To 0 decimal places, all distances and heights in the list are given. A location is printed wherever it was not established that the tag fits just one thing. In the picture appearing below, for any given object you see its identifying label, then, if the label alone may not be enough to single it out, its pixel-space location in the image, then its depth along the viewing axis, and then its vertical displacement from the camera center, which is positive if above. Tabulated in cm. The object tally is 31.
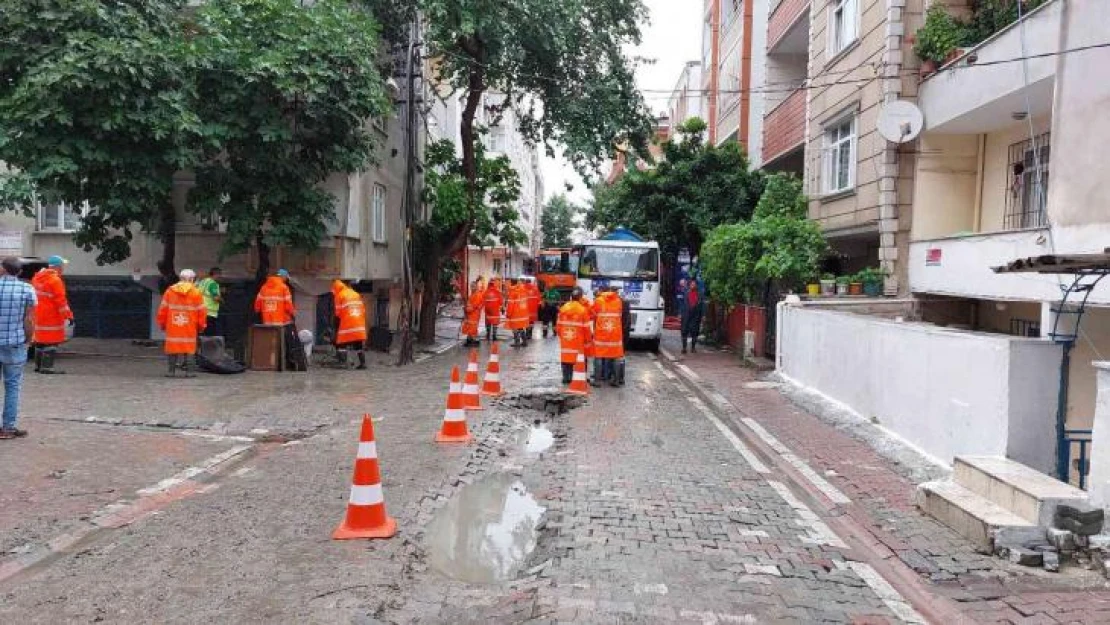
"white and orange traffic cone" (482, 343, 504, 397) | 1209 -137
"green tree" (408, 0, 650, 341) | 1853 +518
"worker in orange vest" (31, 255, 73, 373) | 1236 -53
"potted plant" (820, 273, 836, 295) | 1573 +24
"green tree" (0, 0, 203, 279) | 1191 +254
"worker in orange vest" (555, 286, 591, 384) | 1310 -63
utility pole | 1642 +171
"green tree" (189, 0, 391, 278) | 1337 +298
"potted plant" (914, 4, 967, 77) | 1337 +430
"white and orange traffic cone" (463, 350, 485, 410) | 1079 -134
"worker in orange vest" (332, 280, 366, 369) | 1443 -55
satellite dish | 1378 +297
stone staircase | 538 -141
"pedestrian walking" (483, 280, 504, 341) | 2153 -40
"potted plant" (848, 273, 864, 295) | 1536 +26
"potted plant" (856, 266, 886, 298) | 1507 +32
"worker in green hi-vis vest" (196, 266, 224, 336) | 1488 -18
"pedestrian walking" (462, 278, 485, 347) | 2086 -61
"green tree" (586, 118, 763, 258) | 2553 +324
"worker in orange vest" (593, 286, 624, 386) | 1318 -56
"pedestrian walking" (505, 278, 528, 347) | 2078 -52
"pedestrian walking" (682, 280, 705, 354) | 1954 -44
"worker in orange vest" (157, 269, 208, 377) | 1266 -56
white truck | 2009 +44
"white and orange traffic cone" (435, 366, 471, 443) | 865 -138
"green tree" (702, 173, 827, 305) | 1608 +96
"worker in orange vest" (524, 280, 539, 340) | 2337 -22
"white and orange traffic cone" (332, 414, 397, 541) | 548 -146
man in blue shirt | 789 -56
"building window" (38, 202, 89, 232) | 1827 +128
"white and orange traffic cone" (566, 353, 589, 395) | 1257 -137
